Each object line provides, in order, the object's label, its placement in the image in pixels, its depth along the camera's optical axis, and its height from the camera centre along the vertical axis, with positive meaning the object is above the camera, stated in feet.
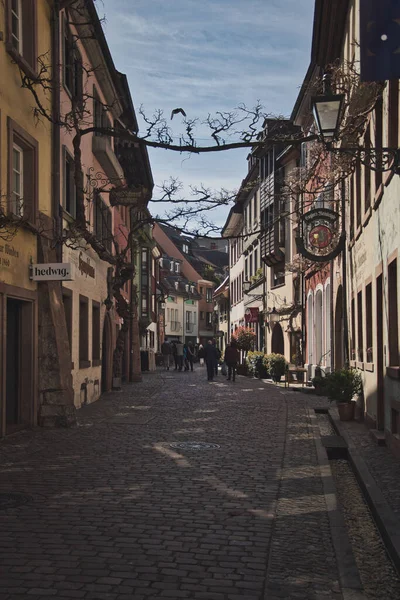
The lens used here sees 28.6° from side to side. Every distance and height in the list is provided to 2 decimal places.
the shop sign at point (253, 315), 133.38 +6.86
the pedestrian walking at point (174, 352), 152.15 +0.89
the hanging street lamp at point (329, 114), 30.17 +9.36
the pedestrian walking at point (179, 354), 150.18 +0.46
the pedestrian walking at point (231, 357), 105.60 -0.15
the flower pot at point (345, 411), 51.16 -3.66
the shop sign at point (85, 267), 60.79 +7.36
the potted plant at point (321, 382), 52.01 -1.89
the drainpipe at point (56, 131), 49.52 +14.43
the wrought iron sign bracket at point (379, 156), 27.63 +7.58
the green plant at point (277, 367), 102.27 -1.51
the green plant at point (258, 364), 113.26 -1.25
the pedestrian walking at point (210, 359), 107.04 -0.40
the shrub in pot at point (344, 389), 50.70 -2.21
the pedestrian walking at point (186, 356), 150.20 +0.06
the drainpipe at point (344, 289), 63.56 +5.49
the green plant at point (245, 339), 133.80 +2.87
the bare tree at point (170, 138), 40.52 +13.04
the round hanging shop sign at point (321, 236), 61.36 +9.42
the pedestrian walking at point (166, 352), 157.38 +0.91
